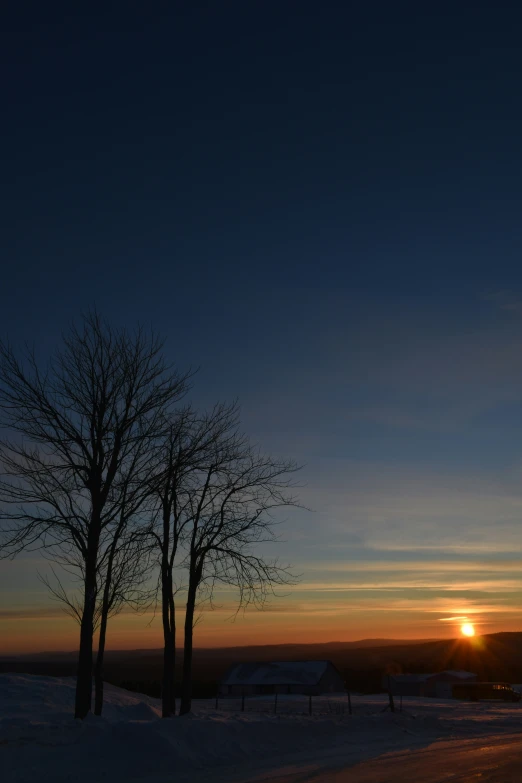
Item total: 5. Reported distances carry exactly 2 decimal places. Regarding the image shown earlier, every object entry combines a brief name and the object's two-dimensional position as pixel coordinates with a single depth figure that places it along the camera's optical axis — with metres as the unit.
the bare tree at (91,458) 18.42
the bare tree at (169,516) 23.05
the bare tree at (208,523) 24.03
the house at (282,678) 74.06
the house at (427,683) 90.12
